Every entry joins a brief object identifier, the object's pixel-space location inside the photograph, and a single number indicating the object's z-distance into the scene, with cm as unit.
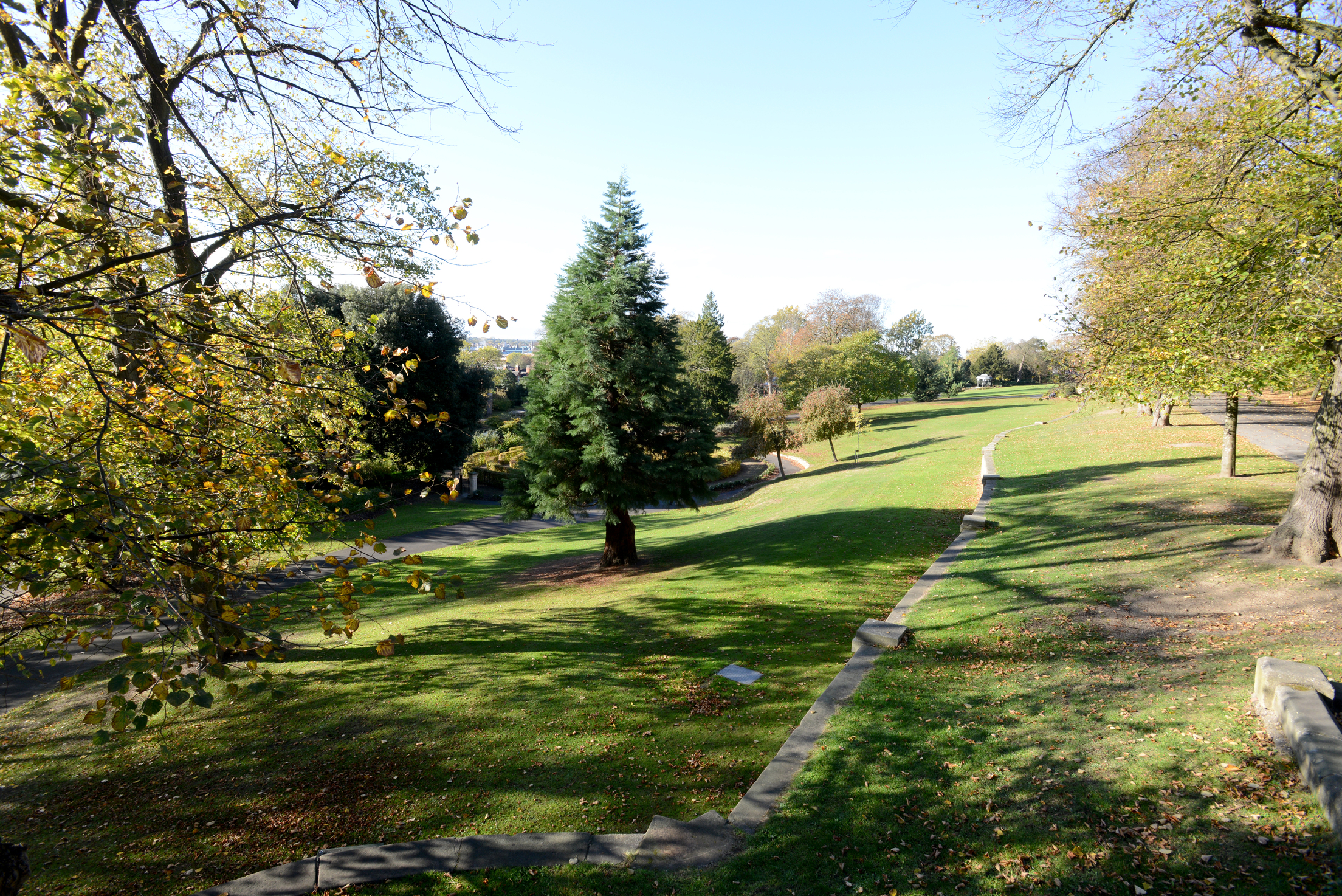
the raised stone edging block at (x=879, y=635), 817
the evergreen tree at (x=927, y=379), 7256
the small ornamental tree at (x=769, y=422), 3372
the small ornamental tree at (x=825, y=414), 3434
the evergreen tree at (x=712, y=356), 4878
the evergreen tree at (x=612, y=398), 1406
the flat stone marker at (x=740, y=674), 790
